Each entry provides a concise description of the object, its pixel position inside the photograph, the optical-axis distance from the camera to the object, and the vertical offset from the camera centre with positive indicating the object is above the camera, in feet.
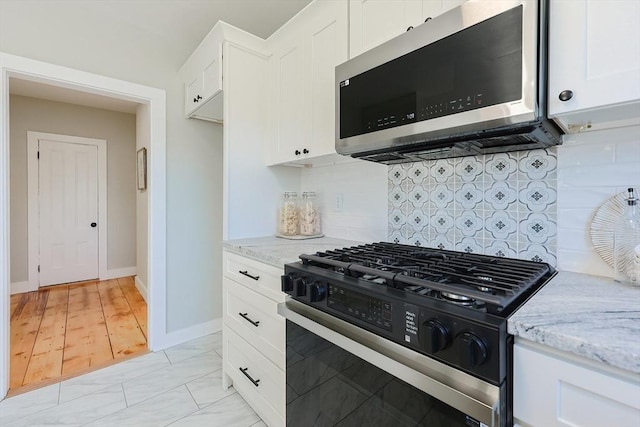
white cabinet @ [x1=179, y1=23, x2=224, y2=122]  6.72 +3.17
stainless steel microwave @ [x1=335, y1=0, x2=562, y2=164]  2.95 +1.41
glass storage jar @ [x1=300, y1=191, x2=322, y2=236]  6.95 -0.23
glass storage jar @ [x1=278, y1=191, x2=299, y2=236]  6.95 -0.23
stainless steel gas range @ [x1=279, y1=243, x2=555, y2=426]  2.34 -1.19
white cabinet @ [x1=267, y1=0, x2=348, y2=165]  5.33 +2.49
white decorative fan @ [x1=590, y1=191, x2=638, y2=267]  3.43 -0.17
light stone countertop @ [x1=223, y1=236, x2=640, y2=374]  1.92 -0.82
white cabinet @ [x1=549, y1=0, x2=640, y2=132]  2.56 +1.34
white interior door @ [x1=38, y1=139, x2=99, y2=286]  14.07 -0.10
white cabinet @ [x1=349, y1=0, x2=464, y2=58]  3.95 +2.71
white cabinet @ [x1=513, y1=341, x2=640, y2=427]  1.92 -1.25
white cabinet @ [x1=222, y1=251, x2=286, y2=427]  4.77 -2.24
